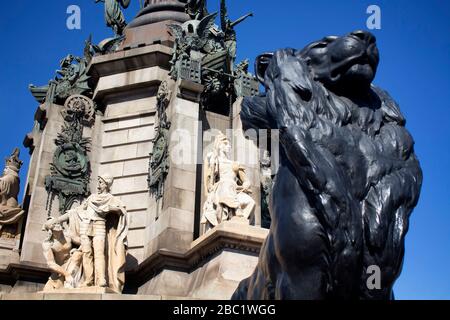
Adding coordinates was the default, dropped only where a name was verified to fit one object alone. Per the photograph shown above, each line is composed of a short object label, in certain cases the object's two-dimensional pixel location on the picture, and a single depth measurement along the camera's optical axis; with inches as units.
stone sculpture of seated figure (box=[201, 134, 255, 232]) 525.7
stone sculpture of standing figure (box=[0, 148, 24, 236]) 647.9
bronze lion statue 139.0
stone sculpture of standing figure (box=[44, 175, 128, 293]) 513.0
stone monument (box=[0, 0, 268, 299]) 515.2
